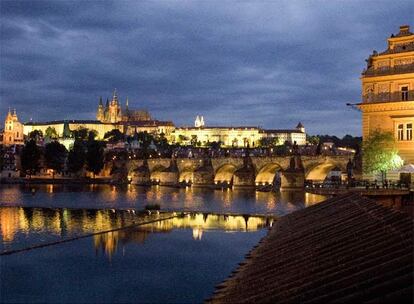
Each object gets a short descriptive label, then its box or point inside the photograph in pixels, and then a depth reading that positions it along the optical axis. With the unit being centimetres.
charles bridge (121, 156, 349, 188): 10175
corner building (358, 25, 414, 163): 4653
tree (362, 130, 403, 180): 4544
